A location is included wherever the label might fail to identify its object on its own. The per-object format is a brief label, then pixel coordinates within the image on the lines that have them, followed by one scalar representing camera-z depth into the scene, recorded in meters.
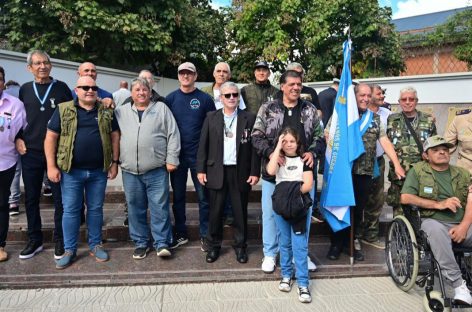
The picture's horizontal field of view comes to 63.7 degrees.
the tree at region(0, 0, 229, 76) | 8.37
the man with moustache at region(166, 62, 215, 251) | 3.95
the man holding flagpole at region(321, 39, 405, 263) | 3.66
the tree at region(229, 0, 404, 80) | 10.98
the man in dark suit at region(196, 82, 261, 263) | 3.68
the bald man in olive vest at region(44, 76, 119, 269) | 3.48
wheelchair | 2.92
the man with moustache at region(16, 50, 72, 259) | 3.68
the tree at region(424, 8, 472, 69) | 12.03
